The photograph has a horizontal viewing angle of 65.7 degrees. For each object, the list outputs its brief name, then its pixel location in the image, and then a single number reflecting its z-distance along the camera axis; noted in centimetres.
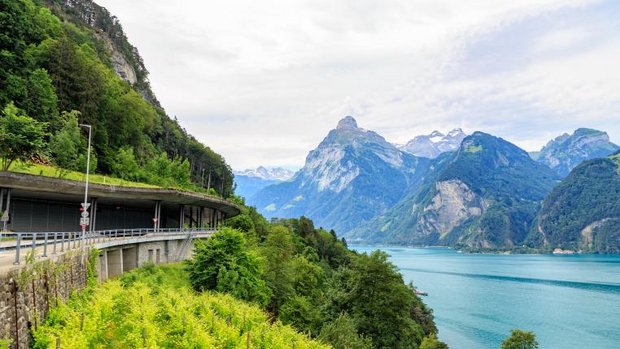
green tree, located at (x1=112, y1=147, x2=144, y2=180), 8575
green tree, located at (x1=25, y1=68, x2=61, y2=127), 6838
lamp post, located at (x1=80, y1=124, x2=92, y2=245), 3057
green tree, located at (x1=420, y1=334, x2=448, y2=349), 5553
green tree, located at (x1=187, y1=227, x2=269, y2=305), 4169
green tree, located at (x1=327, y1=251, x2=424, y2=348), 5097
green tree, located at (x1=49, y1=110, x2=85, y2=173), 6581
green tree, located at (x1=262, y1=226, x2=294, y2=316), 5377
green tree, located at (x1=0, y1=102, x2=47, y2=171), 4812
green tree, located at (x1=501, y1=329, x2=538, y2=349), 5840
